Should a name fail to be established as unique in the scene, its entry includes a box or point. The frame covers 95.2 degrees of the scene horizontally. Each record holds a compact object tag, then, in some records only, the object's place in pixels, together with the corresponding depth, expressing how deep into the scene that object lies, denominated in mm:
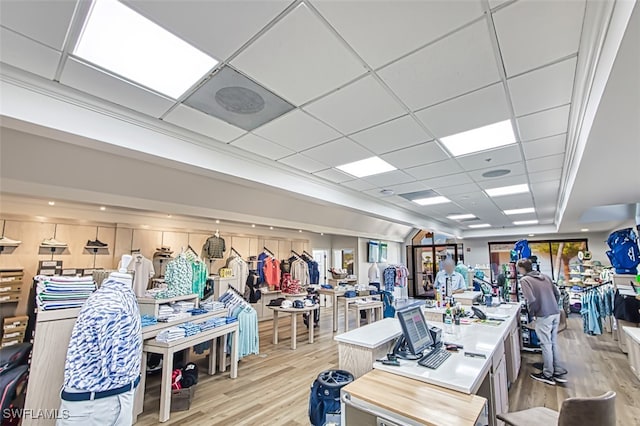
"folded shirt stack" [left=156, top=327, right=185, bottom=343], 3170
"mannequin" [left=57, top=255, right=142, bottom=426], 2068
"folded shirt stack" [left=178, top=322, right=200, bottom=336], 3404
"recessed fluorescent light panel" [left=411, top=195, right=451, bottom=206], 6277
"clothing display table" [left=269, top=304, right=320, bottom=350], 5527
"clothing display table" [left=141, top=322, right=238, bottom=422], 3049
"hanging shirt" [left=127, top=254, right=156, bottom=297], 5816
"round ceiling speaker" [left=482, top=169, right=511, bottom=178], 4383
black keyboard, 1979
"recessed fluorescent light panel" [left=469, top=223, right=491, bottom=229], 9984
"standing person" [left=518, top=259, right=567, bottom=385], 4035
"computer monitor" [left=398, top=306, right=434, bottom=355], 2111
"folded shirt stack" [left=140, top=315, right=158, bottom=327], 3314
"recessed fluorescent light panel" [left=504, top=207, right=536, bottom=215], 7289
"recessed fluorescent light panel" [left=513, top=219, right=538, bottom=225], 9149
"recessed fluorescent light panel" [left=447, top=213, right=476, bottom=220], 8284
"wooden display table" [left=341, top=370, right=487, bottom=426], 1455
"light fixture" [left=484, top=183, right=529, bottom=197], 5312
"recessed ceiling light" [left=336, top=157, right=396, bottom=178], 4051
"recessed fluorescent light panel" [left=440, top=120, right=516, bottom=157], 3061
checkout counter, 1525
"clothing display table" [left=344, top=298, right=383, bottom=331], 6461
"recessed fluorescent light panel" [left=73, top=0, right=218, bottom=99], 1685
